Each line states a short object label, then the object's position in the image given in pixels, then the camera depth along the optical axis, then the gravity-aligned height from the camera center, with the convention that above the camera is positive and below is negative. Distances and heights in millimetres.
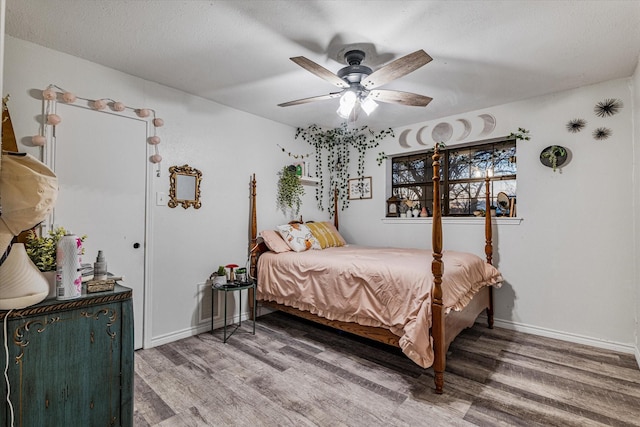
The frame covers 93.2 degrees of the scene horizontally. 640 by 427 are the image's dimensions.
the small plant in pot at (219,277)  3044 -634
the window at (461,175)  3562 +537
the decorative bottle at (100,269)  1565 -271
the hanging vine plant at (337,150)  4375 +1020
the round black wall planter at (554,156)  3018 +603
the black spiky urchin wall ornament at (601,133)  2820 +774
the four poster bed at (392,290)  2104 -631
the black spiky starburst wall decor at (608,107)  2770 +1007
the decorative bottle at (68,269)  1368 -237
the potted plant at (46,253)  1429 -175
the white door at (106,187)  2369 +256
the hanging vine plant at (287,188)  4004 +380
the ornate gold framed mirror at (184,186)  2965 +308
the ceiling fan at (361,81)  2039 +1011
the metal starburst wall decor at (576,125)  2940 +890
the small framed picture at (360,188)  4523 +432
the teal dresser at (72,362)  1217 -637
